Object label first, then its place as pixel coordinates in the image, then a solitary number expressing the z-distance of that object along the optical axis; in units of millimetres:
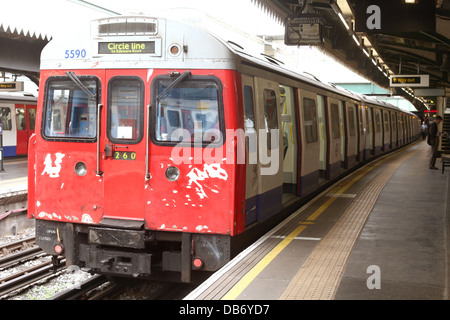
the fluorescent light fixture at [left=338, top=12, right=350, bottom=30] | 12105
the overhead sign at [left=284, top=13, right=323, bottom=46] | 12023
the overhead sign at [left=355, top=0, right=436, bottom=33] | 9531
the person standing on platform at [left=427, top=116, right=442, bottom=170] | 15602
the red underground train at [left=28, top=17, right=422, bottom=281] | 5828
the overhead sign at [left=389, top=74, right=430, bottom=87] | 19234
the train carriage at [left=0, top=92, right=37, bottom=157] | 20781
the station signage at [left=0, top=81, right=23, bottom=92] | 19891
